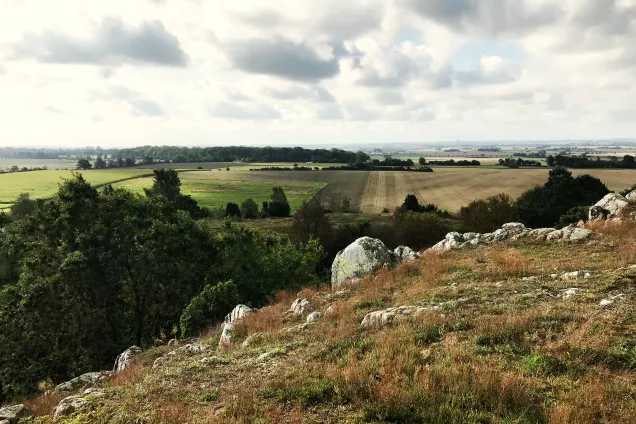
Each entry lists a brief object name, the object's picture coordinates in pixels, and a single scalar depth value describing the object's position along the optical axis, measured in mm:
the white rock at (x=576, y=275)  15384
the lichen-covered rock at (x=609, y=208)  27094
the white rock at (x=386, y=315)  13492
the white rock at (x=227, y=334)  15673
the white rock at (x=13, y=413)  10173
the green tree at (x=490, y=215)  62625
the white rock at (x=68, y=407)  9773
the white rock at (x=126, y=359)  16459
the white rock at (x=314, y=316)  16203
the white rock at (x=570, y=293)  13265
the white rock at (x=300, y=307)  18294
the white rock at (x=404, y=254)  25136
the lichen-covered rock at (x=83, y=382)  14324
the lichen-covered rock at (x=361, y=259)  24547
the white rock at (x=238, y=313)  19625
